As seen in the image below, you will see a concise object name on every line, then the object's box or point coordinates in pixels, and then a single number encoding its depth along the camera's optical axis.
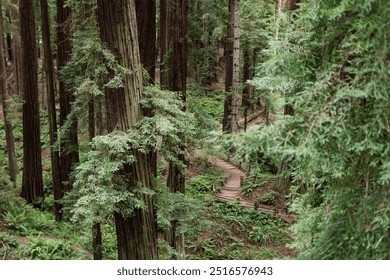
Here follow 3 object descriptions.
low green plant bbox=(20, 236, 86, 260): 8.38
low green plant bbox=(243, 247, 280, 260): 12.39
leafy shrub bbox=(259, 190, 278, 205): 15.75
